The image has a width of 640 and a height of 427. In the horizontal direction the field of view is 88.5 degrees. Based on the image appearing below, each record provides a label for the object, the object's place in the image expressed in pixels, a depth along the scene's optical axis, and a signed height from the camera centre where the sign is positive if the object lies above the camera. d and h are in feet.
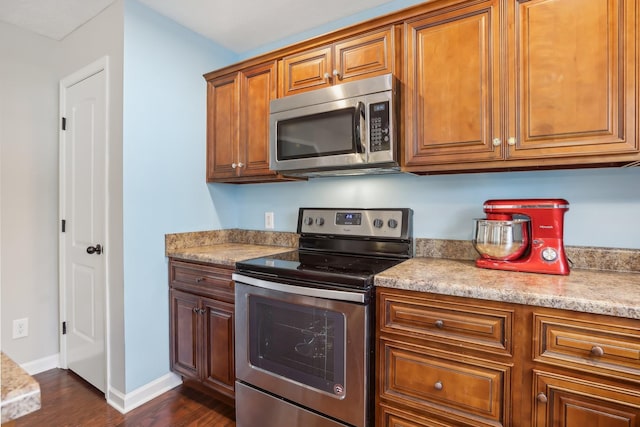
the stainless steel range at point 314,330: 4.55 -1.80
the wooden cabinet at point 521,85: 4.09 +1.75
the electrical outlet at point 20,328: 7.57 -2.69
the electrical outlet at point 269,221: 8.32 -0.23
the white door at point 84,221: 6.88 -0.20
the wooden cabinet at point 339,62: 5.50 +2.71
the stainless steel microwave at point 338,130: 5.26 +1.44
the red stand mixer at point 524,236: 4.62 -0.36
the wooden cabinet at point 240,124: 7.01 +1.99
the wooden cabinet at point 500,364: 3.36 -1.77
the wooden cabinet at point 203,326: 6.16 -2.28
